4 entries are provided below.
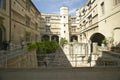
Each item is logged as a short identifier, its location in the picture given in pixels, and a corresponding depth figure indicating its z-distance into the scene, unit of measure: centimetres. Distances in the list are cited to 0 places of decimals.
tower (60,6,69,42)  2471
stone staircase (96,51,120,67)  497
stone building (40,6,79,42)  2502
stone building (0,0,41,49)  821
